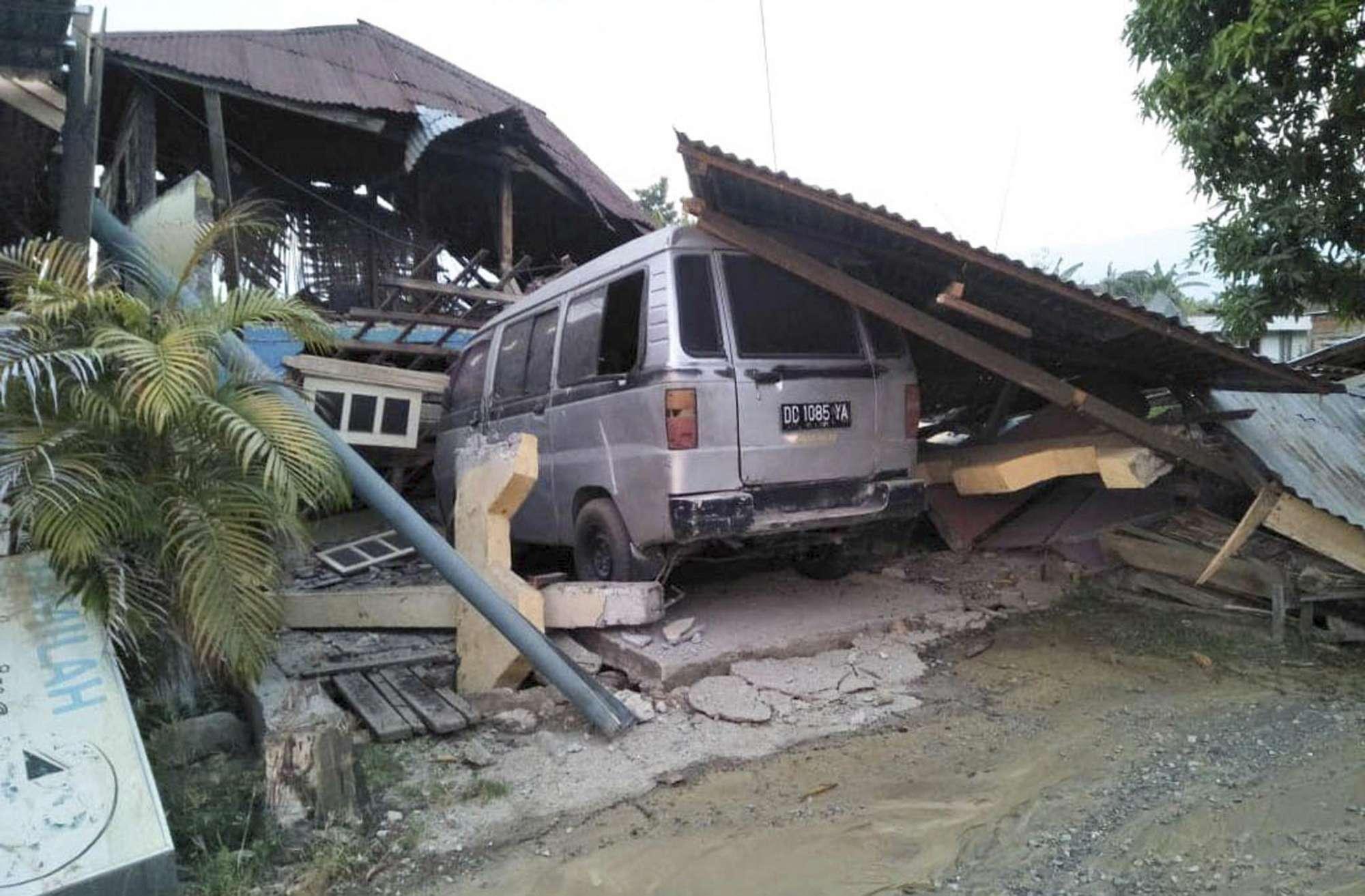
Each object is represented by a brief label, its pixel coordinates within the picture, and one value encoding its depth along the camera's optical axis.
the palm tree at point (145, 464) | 3.49
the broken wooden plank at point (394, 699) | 4.22
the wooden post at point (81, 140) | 5.00
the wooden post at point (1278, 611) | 4.62
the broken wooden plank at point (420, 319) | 8.38
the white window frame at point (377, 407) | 7.71
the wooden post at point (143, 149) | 8.71
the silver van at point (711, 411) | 4.48
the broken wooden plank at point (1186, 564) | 4.77
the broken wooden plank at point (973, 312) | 4.62
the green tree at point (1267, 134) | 5.23
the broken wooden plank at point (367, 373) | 7.64
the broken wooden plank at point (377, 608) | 5.34
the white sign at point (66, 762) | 2.82
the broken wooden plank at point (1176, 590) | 5.03
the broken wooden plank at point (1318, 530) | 4.37
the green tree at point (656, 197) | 20.66
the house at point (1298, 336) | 17.31
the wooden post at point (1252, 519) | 4.52
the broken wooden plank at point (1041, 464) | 4.85
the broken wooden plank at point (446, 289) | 8.54
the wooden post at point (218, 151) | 8.52
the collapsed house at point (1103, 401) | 4.50
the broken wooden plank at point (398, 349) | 8.33
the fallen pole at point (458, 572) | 4.13
